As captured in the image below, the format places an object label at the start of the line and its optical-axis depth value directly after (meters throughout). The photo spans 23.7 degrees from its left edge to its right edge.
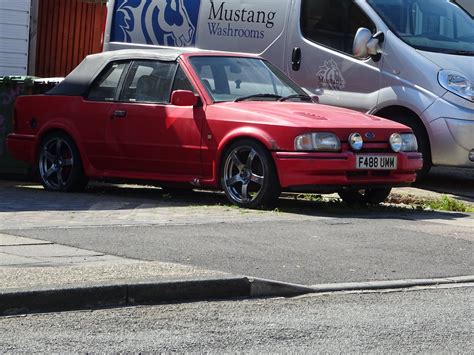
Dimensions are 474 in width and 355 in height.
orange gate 21.69
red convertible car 10.55
